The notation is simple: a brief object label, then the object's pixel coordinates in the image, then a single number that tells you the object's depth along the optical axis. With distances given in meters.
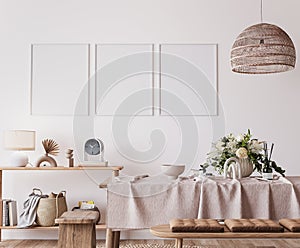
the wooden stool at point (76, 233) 2.62
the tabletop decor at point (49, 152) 5.00
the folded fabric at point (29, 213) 4.84
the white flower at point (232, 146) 3.64
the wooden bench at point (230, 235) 2.63
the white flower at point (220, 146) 3.66
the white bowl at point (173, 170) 3.52
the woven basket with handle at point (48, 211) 4.86
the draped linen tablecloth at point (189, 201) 3.25
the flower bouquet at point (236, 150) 3.63
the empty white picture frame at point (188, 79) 5.27
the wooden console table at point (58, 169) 4.84
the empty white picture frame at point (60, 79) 5.29
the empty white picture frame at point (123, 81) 5.28
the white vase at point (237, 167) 3.54
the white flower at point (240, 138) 3.67
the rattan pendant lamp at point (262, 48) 4.14
